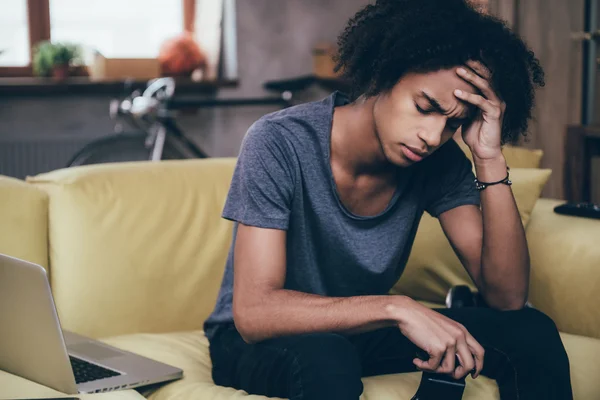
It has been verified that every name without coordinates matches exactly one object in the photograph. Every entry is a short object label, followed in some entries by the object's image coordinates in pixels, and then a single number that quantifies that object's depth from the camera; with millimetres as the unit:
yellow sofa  1756
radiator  4016
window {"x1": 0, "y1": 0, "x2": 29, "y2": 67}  4188
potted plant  4008
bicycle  3836
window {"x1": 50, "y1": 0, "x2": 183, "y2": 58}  4285
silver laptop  1193
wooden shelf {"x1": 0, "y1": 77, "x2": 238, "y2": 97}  3920
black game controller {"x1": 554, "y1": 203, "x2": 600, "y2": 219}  1884
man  1301
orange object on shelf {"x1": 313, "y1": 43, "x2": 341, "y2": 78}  4355
